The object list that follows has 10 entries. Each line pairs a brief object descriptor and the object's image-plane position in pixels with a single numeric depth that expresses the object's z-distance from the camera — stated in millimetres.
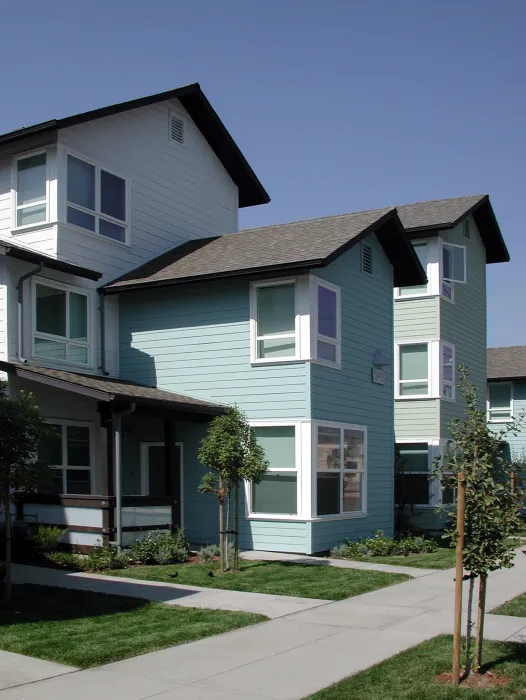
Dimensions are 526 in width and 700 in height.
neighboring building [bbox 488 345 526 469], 31734
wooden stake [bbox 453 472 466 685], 7309
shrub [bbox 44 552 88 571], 13909
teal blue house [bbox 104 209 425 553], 16562
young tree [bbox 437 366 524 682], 7637
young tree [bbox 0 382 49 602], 10617
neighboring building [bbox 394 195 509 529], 23219
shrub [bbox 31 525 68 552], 14789
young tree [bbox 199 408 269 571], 14102
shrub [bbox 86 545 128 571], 13836
